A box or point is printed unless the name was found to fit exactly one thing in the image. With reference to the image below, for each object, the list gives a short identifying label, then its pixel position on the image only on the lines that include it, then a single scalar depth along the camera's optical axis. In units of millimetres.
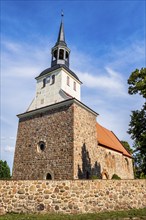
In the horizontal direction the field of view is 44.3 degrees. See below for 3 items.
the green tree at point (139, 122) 11688
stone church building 15148
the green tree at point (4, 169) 29722
